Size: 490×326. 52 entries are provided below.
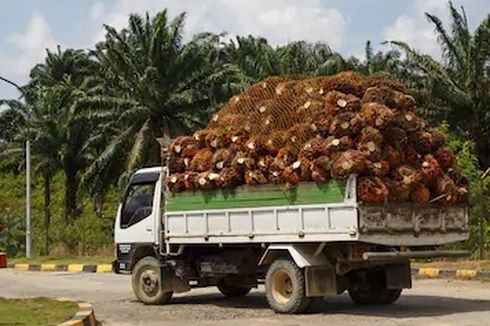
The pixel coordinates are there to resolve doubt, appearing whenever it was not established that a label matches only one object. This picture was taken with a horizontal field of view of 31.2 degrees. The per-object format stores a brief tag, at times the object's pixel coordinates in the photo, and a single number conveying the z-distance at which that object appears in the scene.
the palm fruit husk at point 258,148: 13.15
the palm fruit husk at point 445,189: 12.52
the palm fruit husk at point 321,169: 11.98
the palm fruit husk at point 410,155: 12.52
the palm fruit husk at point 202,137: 14.27
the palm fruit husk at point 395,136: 12.34
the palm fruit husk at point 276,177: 12.55
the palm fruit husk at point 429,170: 12.43
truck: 11.90
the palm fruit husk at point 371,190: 11.57
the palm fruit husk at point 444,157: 12.96
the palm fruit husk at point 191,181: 13.77
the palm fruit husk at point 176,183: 14.06
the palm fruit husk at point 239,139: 13.53
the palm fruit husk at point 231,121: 13.92
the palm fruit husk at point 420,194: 12.27
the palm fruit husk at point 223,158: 13.50
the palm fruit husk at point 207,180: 13.46
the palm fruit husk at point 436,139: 13.00
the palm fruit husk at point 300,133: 12.55
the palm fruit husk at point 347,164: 11.63
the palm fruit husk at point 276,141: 12.91
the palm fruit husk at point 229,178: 13.21
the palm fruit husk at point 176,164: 14.38
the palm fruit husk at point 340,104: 12.45
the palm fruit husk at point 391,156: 12.12
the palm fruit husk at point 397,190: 11.86
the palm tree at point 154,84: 31.89
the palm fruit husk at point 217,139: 13.87
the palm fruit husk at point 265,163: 12.84
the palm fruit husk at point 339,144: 12.06
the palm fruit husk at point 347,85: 12.91
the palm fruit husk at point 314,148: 12.16
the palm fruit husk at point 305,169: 12.20
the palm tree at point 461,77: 29.38
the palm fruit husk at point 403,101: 12.71
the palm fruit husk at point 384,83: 12.95
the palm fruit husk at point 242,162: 13.07
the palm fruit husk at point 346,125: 12.16
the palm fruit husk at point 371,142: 11.92
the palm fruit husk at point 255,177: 12.88
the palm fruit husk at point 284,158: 12.57
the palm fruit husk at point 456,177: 12.99
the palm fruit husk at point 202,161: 13.88
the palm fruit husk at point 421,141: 12.77
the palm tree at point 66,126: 38.20
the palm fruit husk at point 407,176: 12.09
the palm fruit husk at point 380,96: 12.61
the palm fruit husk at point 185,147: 14.38
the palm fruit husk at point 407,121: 12.53
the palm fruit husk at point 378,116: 12.18
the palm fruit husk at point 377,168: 11.75
